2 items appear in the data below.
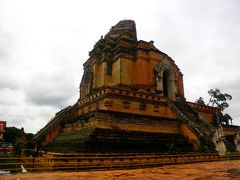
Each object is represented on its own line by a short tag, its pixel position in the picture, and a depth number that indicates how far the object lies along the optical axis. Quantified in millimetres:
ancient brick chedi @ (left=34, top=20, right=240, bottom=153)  16016
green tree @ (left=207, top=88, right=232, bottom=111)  42953
